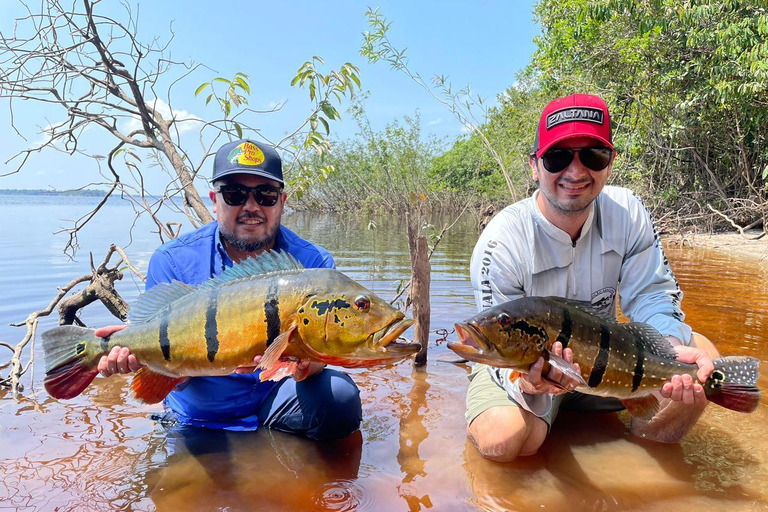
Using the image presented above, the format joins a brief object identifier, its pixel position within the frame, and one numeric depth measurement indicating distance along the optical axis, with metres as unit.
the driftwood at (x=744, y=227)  14.79
